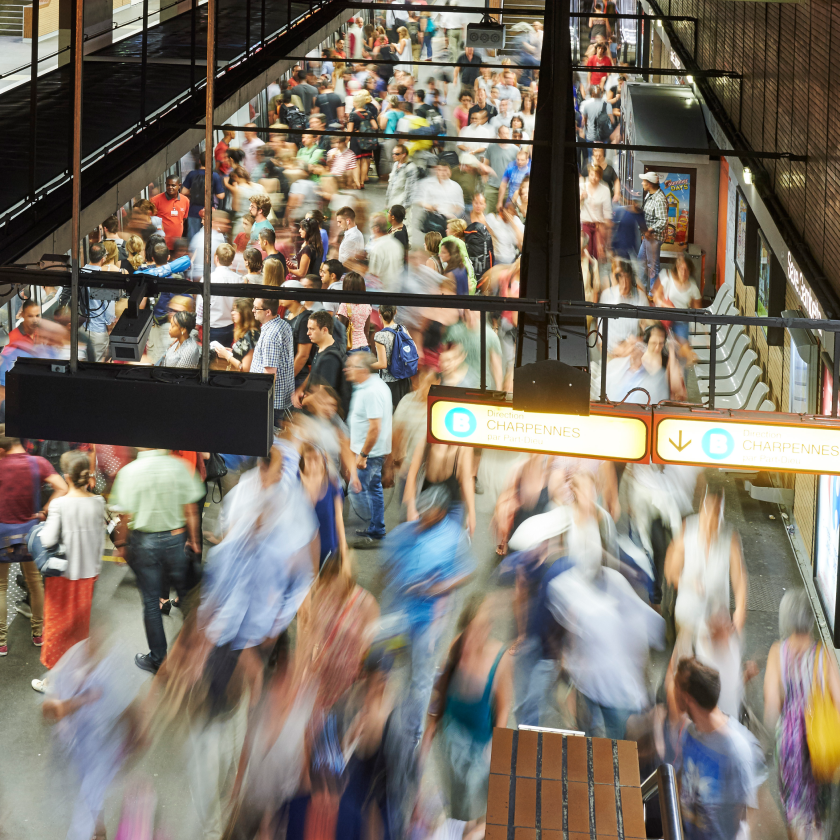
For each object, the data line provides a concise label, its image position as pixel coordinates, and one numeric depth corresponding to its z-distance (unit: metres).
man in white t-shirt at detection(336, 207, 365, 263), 10.19
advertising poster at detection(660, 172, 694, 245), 13.77
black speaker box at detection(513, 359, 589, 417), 5.09
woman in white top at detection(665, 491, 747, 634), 6.65
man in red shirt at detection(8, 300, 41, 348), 7.91
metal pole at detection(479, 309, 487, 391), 5.92
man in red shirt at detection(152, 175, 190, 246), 10.38
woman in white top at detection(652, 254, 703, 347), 10.23
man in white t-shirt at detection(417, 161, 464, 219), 11.42
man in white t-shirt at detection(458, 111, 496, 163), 14.21
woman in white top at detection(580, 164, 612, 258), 11.10
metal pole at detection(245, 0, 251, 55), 13.08
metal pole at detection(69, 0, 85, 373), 4.07
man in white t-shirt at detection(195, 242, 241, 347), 8.95
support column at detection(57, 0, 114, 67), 14.31
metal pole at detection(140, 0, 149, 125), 9.39
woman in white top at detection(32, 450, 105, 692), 6.43
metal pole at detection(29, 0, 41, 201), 6.85
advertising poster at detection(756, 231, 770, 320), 9.86
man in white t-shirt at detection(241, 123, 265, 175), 12.39
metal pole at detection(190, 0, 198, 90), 10.23
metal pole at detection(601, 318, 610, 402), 5.69
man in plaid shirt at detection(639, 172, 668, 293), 10.97
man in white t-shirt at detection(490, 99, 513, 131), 14.61
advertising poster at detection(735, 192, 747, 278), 11.29
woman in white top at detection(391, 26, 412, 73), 20.44
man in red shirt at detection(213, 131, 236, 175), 11.81
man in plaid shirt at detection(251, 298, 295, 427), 8.03
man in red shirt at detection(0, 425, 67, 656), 6.70
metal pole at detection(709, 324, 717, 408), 5.73
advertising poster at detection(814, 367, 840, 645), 7.01
